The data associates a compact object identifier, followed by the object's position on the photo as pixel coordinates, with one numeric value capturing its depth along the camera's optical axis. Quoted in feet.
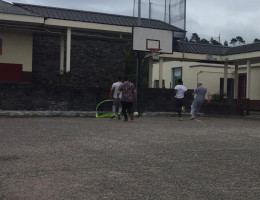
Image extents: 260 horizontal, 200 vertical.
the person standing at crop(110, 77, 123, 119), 51.37
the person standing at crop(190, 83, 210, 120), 52.95
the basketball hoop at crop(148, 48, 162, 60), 58.13
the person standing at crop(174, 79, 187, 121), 52.26
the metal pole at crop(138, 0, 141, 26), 62.79
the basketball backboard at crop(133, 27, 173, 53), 57.47
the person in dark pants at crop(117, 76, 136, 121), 46.60
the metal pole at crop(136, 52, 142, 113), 57.21
